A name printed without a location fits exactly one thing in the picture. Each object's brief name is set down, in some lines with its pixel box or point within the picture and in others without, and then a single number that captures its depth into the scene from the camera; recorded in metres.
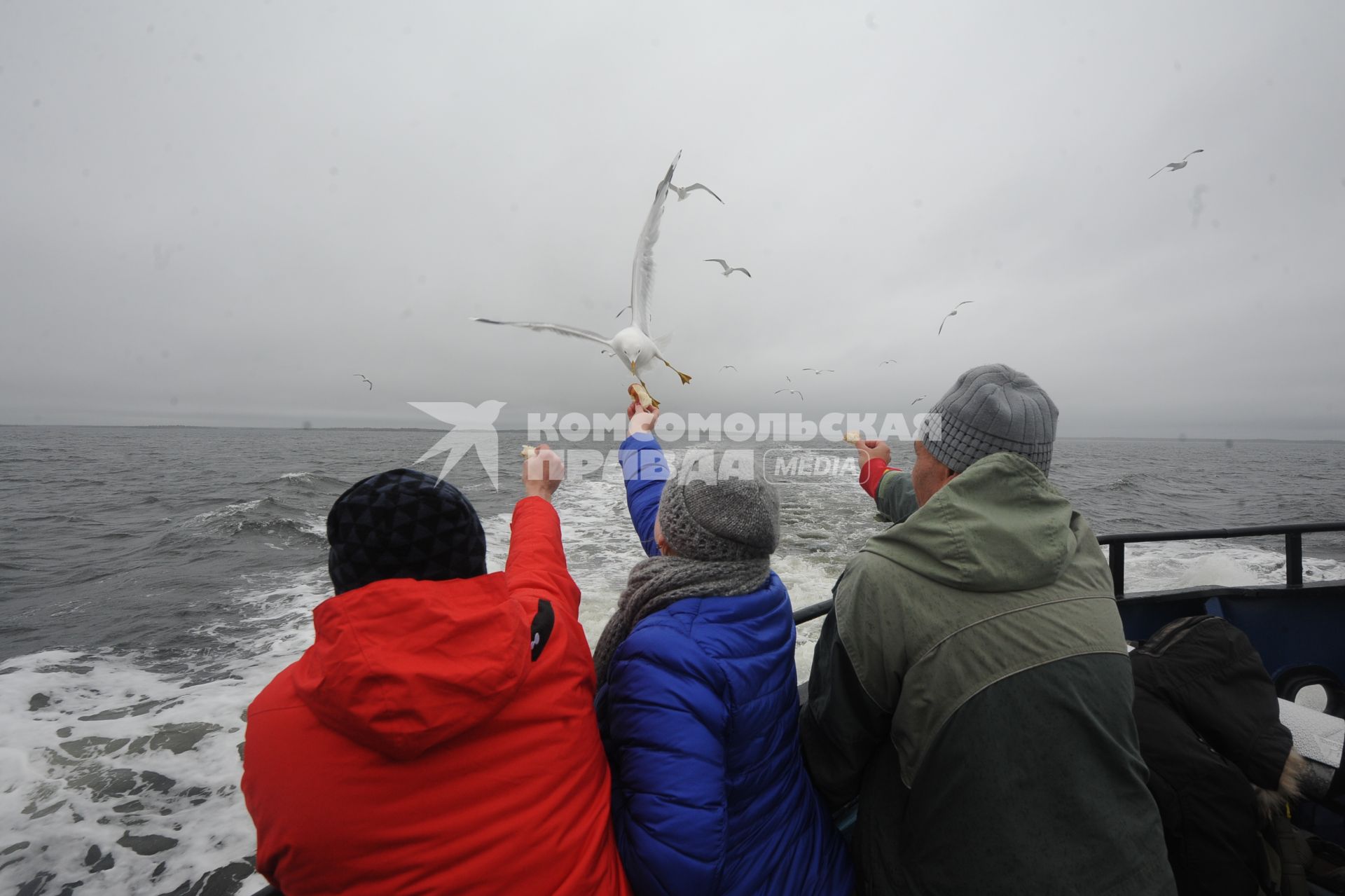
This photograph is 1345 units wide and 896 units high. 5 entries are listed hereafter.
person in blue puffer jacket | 1.12
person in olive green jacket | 1.01
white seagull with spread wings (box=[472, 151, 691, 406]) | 4.59
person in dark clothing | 1.23
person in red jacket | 0.89
